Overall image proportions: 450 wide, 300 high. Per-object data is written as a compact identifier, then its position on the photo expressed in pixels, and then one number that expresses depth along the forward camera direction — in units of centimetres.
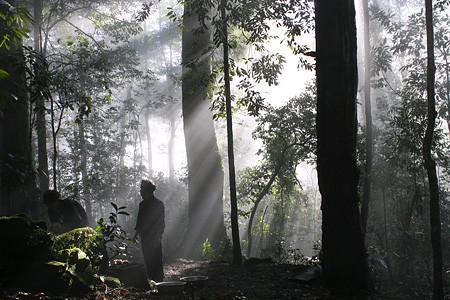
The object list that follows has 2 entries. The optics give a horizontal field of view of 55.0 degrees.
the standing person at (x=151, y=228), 731
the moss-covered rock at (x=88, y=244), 567
